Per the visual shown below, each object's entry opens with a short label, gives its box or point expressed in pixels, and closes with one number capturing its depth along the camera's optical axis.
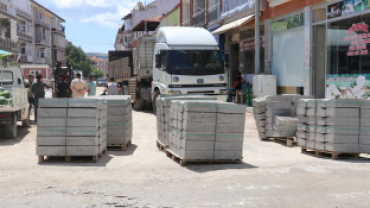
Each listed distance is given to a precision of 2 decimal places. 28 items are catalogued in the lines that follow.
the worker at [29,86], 15.48
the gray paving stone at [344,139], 8.12
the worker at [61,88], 14.52
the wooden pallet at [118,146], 9.24
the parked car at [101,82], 73.71
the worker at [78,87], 14.17
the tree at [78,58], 92.88
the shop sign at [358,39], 12.22
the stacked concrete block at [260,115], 10.91
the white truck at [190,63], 14.66
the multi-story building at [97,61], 183.43
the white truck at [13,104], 10.76
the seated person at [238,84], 19.93
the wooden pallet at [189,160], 7.47
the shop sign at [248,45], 20.77
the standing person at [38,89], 14.29
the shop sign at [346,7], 12.41
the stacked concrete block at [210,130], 7.41
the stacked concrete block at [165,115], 8.63
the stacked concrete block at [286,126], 10.27
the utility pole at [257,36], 17.45
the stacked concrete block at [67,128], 7.71
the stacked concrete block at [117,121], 9.22
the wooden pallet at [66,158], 7.78
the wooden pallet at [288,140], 9.98
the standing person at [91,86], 14.81
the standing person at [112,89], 16.05
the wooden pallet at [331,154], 8.16
